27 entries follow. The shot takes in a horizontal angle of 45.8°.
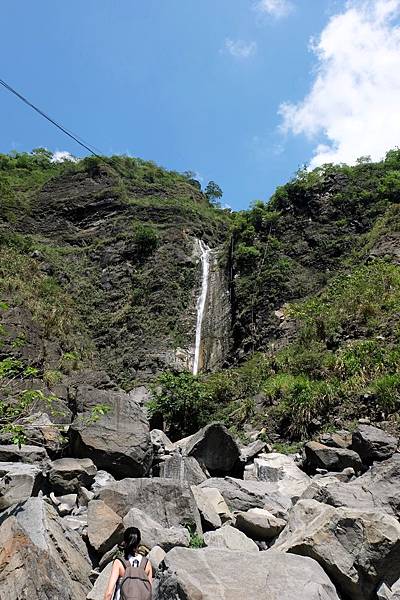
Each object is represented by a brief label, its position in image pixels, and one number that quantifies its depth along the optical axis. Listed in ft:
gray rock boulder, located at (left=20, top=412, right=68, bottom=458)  29.45
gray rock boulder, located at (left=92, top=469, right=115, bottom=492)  25.48
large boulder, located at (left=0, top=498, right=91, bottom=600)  13.33
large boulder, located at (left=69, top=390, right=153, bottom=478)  28.86
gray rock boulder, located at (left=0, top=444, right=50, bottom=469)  26.68
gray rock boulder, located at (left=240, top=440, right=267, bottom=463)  35.47
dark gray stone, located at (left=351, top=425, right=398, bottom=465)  30.66
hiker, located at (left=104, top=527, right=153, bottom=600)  12.61
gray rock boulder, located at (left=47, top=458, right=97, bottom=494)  24.76
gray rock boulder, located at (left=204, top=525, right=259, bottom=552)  18.07
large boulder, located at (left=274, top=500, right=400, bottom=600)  15.03
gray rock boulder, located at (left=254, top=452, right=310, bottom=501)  28.62
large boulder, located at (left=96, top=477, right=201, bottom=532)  19.81
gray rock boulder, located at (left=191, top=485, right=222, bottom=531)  20.67
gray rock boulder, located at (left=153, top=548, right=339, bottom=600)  12.35
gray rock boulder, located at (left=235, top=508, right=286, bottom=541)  19.84
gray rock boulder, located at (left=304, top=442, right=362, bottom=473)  31.09
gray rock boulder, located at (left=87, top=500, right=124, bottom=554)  17.38
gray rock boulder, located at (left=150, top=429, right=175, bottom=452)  34.71
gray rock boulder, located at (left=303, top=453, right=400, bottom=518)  20.75
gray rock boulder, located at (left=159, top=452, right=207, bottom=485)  28.22
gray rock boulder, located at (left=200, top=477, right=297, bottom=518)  24.02
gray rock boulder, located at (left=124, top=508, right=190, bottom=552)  16.98
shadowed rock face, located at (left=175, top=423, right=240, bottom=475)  33.01
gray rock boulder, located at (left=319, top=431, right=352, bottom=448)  34.47
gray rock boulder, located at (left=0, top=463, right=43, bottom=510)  20.89
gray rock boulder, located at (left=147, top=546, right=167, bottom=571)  15.49
